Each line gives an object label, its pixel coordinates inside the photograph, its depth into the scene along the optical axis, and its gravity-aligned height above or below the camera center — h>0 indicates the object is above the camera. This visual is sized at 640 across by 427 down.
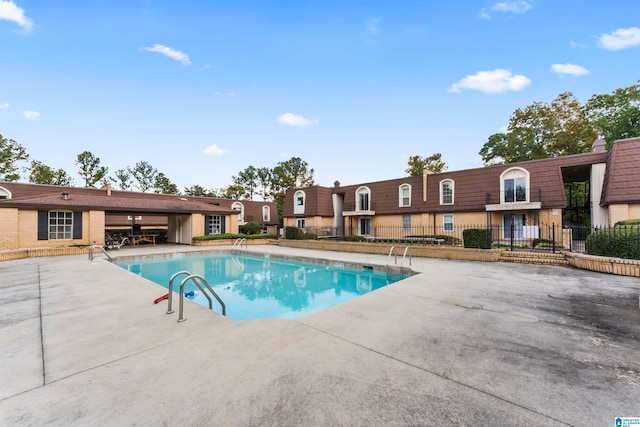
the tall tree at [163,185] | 46.84 +6.12
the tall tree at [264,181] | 47.00 +6.70
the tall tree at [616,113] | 22.59 +9.80
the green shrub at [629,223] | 8.70 -0.35
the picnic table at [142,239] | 21.64 -1.85
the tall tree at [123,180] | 44.19 +6.82
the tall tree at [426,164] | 33.25 +6.80
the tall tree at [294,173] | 44.09 +7.59
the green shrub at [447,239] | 15.21 -1.58
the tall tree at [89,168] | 36.41 +7.37
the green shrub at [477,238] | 11.81 -1.13
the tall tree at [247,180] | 46.69 +6.82
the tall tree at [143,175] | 46.34 +7.97
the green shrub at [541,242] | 13.63 -1.55
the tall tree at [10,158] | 27.27 +6.88
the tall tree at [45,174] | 31.50 +5.83
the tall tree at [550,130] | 24.25 +8.34
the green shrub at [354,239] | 18.74 -1.72
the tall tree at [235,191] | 44.66 +4.57
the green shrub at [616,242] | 7.98 -0.99
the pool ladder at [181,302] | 4.22 -1.48
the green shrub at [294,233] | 20.72 -1.40
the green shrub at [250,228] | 25.75 -1.14
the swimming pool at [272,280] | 7.58 -2.63
